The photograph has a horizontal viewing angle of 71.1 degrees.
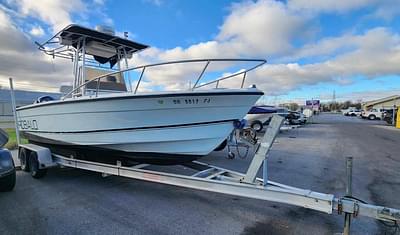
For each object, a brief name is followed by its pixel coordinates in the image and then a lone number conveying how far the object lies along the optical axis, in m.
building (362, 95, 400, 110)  49.93
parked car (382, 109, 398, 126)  27.87
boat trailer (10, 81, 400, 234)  2.85
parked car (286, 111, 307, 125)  24.97
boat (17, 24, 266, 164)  4.34
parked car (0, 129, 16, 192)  4.54
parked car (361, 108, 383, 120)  38.82
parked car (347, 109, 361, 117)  57.50
